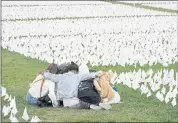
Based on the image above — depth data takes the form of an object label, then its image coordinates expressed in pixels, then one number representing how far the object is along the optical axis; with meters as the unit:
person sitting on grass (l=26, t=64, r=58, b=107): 10.38
